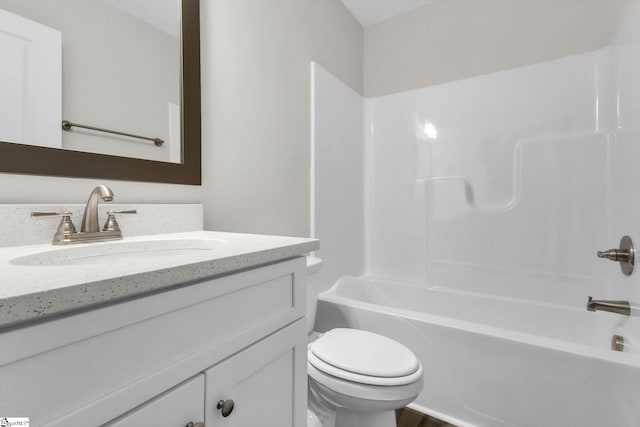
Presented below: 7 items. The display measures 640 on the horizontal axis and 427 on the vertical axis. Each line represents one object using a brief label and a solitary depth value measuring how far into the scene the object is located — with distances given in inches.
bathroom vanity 14.2
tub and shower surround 48.1
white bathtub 42.5
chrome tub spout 46.6
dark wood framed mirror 30.4
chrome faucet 30.6
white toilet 38.4
